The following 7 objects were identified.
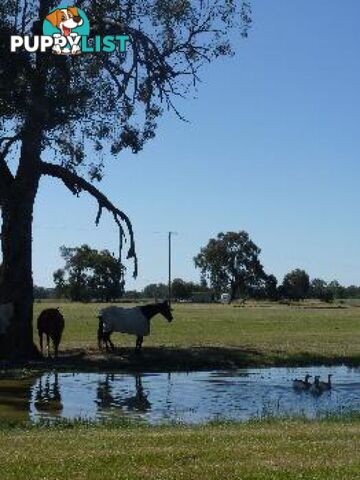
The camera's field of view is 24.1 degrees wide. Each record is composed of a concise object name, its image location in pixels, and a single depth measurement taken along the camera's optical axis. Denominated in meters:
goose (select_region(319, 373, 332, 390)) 19.53
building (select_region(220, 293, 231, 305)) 176.00
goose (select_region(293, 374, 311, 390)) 19.44
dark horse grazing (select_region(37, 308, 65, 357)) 27.98
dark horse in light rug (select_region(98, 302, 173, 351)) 28.81
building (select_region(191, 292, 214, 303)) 188.65
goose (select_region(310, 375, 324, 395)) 19.09
